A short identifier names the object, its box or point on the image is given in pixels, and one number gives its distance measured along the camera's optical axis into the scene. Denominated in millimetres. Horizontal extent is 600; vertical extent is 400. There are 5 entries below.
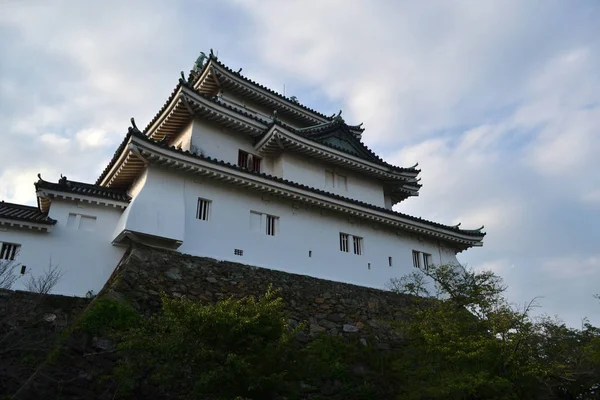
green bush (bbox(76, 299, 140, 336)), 9516
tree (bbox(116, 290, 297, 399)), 7090
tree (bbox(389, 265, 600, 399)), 9656
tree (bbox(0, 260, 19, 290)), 12141
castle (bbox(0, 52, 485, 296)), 13555
